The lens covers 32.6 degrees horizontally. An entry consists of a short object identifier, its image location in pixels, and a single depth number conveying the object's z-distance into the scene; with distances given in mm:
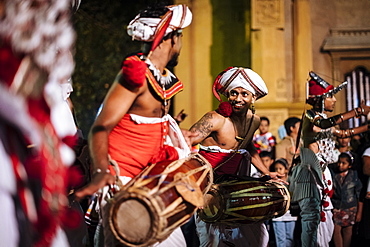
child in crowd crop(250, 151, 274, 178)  10141
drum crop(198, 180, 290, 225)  5465
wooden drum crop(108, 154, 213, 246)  3465
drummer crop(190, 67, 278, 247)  6047
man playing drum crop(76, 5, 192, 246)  3861
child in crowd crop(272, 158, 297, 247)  8836
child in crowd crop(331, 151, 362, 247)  9430
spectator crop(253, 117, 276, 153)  11179
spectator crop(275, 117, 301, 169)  9953
